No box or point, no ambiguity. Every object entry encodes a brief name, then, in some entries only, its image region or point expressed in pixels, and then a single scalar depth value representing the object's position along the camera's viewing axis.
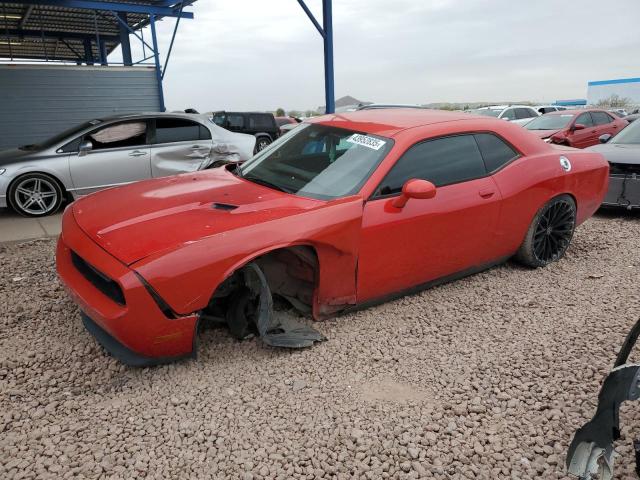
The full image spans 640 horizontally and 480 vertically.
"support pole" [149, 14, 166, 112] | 12.60
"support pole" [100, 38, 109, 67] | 14.86
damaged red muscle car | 2.58
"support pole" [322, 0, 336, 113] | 8.87
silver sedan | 6.56
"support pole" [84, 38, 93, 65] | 18.30
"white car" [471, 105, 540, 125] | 17.45
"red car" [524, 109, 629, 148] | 11.73
